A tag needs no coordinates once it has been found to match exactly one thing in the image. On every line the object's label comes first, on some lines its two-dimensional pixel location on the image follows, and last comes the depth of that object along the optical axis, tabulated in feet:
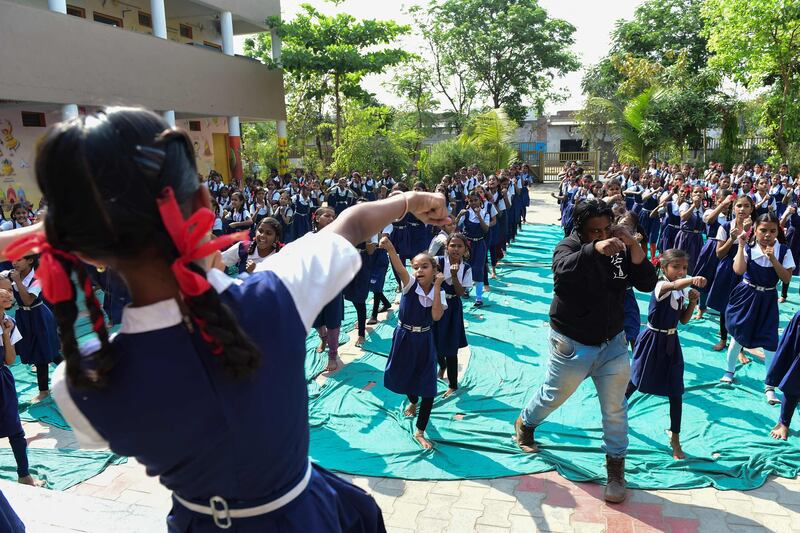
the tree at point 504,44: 100.48
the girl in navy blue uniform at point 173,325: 3.02
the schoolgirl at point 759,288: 16.47
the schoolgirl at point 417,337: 14.75
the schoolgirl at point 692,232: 26.40
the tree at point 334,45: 61.62
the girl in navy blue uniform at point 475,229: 27.53
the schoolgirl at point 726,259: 19.25
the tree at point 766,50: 52.65
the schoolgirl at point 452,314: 17.38
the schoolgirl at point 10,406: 12.55
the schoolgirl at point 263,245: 18.92
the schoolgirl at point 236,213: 33.78
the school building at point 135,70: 40.24
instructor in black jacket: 11.59
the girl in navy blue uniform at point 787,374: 13.64
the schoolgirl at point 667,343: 13.64
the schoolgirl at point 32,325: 17.57
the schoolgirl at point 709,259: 23.53
